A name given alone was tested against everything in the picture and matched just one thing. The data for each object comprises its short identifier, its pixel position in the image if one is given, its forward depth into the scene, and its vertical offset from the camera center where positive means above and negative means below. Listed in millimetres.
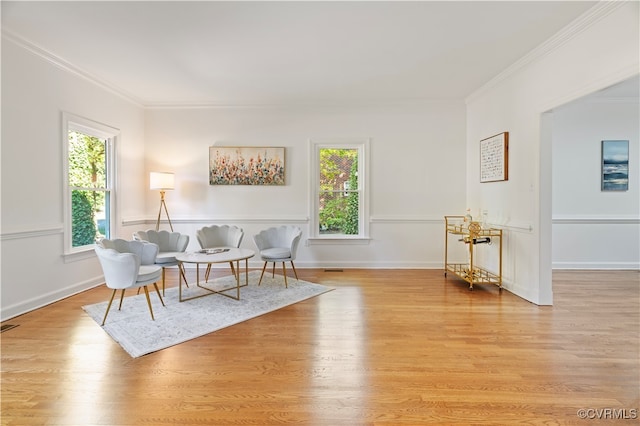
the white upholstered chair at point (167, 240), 4188 -457
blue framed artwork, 4953 +734
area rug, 2619 -1106
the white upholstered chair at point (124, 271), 2818 -622
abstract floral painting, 5176 +726
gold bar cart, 4059 -538
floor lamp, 4602 +427
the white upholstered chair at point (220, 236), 4432 -433
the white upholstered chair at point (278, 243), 4207 -528
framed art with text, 4016 +713
